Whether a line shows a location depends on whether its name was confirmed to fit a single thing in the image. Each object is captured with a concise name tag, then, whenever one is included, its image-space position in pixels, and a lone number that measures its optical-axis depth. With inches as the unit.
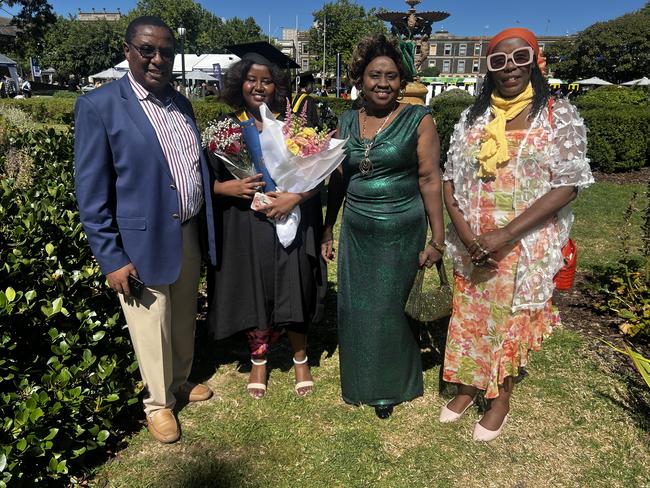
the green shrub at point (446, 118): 442.6
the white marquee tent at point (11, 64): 1477.4
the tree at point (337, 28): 2261.3
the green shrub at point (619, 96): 656.4
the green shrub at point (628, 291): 156.0
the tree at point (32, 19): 882.1
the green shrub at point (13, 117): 378.3
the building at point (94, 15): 4685.0
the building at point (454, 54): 3420.3
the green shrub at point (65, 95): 1250.7
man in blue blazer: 89.5
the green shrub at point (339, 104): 672.7
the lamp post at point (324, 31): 2077.4
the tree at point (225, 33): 3033.5
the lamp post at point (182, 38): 883.2
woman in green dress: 103.6
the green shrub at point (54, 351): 88.0
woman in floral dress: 89.0
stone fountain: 485.7
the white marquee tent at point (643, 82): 1020.1
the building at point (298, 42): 3698.3
